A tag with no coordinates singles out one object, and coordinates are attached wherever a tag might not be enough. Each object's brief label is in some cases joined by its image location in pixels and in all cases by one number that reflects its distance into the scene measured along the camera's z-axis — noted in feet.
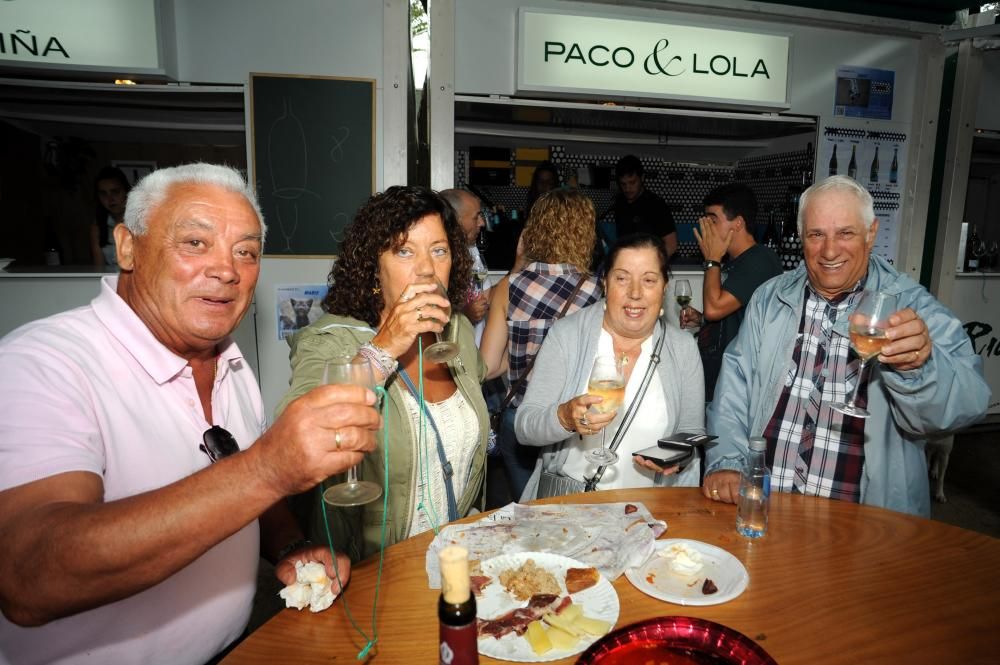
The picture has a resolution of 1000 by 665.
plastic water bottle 5.49
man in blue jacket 6.66
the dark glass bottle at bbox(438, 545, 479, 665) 2.38
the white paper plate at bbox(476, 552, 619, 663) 3.77
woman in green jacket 5.81
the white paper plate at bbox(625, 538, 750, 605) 4.42
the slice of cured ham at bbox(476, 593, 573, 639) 3.96
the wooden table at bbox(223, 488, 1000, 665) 3.93
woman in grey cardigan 7.64
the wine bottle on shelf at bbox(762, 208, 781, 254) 22.45
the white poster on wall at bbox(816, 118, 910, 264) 16.48
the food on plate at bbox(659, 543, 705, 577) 4.73
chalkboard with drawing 13.15
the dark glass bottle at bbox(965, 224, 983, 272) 20.42
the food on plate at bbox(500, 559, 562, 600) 4.33
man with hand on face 11.41
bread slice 4.43
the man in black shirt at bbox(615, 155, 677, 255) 19.42
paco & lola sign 13.94
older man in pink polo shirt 3.03
